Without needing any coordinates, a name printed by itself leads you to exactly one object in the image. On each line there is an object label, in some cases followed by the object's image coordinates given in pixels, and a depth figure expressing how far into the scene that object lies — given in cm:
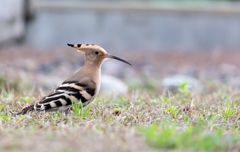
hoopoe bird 601
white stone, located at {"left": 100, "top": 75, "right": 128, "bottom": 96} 1199
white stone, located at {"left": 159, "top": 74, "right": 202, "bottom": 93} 1135
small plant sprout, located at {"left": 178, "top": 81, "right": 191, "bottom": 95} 795
